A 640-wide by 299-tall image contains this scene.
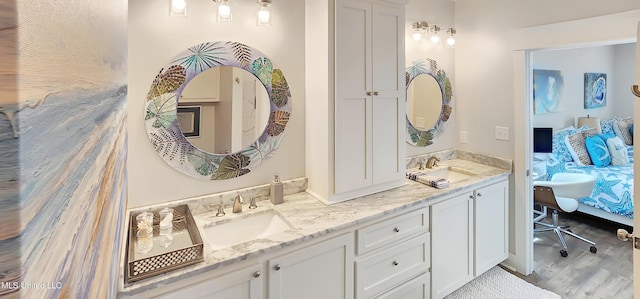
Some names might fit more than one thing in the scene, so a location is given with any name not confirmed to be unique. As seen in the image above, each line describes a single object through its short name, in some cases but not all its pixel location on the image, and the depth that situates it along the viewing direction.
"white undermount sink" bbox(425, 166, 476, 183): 2.75
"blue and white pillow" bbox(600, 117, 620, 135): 4.81
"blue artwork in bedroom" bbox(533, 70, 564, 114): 4.30
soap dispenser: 1.99
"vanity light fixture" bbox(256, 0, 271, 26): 1.91
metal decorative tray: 1.22
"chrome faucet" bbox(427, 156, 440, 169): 2.86
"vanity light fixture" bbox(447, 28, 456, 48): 2.96
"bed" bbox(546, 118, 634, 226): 3.29
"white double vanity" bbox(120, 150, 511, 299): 1.40
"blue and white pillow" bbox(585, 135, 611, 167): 3.98
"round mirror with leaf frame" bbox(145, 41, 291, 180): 1.69
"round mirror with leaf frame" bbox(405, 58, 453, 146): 2.80
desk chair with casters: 3.18
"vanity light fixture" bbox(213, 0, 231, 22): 1.78
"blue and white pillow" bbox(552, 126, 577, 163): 4.19
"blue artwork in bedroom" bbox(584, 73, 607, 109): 5.12
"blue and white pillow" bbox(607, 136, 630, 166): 4.01
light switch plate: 2.75
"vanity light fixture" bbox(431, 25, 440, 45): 2.84
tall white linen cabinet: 1.94
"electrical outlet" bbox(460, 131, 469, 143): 3.09
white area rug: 2.42
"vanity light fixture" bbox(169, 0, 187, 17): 1.65
